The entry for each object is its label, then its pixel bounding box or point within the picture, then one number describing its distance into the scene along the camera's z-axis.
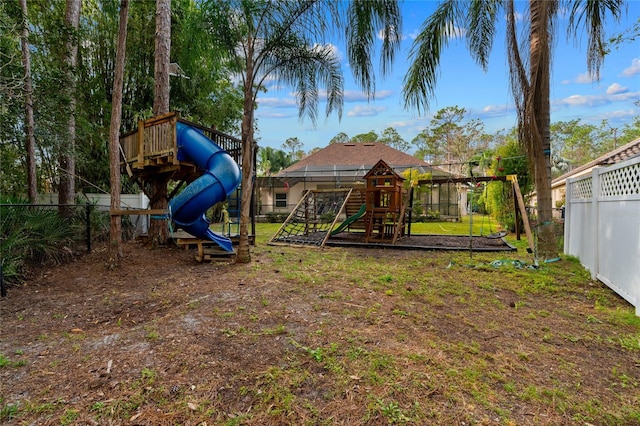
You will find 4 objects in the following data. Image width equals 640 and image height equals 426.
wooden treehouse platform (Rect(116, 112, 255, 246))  6.30
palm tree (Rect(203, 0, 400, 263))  5.54
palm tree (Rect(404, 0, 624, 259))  5.82
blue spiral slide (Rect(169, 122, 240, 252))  6.09
